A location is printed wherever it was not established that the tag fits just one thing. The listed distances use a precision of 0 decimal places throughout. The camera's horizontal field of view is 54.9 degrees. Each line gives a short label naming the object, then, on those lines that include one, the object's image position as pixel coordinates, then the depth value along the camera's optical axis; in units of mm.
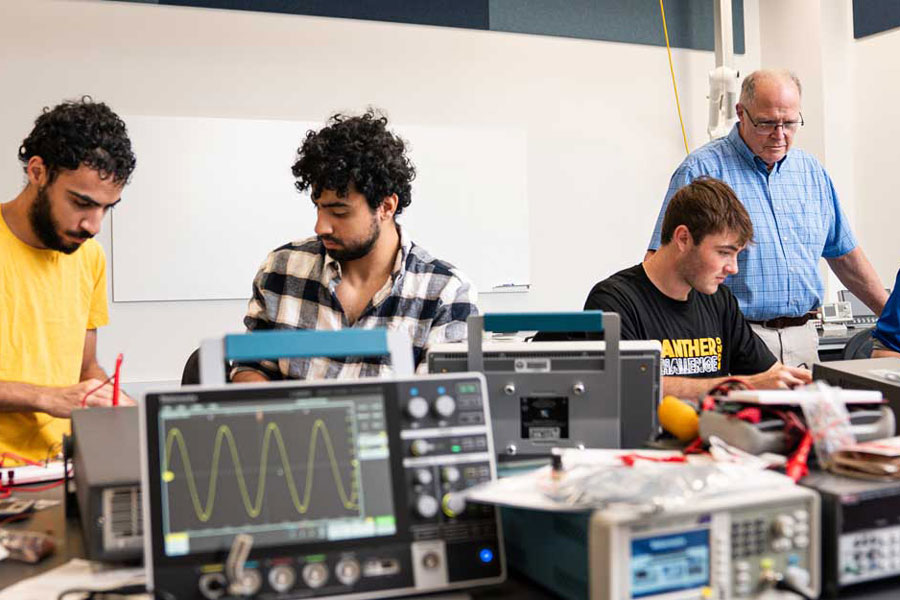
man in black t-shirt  2232
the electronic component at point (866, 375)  1326
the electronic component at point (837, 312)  4059
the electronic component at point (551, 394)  1316
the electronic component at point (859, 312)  4176
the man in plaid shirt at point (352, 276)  1892
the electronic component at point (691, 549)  843
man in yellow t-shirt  2008
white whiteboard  4047
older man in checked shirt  2928
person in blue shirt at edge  2205
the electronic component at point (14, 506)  1307
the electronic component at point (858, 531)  926
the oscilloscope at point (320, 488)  900
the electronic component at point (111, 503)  1002
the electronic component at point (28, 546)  1088
